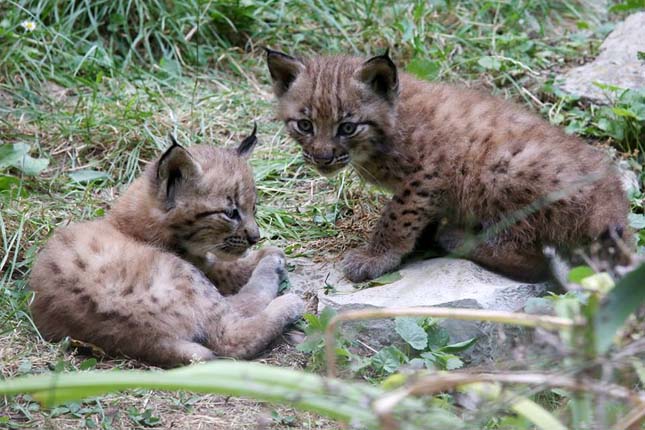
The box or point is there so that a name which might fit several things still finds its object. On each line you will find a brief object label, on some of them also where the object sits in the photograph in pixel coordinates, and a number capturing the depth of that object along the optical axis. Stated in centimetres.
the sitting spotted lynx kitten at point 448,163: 1061
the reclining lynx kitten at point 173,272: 952
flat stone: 984
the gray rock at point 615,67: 1487
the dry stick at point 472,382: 426
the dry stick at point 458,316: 496
